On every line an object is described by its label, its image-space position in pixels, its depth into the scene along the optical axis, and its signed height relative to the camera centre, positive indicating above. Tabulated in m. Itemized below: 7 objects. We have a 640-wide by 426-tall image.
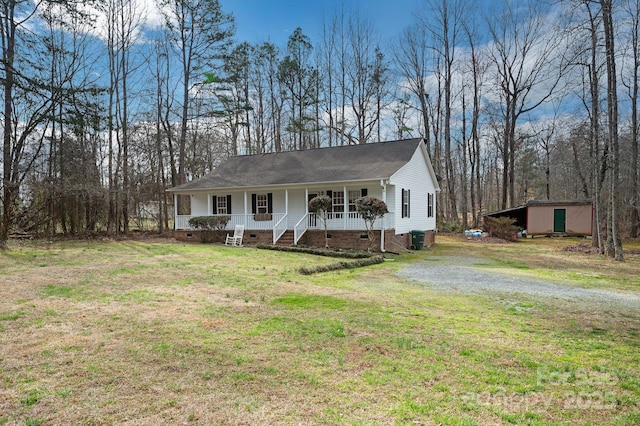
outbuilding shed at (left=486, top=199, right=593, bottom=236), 23.20 -0.44
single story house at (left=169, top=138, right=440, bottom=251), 16.08 +1.18
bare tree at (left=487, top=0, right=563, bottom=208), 26.34 +10.81
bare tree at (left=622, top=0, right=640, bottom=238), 15.91 +6.57
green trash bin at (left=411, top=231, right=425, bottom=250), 17.22 -1.23
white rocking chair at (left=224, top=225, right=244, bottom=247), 17.39 -1.03
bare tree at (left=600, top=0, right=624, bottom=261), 12.94 +3.19
